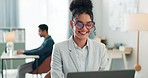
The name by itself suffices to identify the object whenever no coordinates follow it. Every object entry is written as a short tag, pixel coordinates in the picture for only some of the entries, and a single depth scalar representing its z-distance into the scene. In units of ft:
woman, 5.09
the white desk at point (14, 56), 13.19
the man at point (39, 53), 13.96
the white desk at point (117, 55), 14.67
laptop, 3.89
